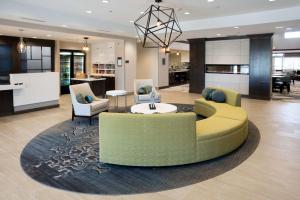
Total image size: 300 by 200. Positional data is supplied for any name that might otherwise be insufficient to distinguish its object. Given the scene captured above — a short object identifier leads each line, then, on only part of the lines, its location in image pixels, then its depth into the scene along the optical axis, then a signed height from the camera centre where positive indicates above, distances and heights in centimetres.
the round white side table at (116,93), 774 -32
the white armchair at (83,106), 627 -60
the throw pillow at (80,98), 638 -39
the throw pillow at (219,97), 669 -38
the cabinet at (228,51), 1088 +143
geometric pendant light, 658 +207
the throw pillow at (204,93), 734 -30
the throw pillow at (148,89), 825 -20
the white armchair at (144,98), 799 -49
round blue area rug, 320 -128
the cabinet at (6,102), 709 -56
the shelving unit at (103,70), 1240 +68
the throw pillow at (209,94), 703 -33
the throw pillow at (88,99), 665 -43
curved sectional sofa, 356 -84
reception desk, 719 -30
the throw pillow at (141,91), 816 -27
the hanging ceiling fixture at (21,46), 976 +149
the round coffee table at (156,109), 568 -61
